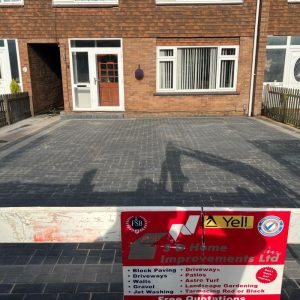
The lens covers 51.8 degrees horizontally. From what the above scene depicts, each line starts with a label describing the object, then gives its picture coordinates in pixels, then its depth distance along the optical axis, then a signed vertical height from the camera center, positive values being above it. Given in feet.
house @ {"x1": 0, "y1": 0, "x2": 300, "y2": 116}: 42.47 +2.85
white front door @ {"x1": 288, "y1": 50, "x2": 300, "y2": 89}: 46.60 -0.08
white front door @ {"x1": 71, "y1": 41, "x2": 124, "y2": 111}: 44.39 -1.16
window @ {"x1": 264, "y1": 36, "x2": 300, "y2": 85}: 45.73 +1.84
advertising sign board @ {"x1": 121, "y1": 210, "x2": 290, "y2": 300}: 7.09 -4.28
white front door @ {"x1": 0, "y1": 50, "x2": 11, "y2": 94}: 45.30 -0.36
